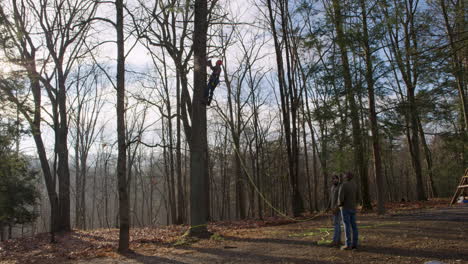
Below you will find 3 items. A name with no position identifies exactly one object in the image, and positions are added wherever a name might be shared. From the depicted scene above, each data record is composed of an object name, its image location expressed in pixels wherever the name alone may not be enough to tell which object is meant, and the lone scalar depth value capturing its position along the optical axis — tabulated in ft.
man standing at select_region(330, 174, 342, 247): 23.49
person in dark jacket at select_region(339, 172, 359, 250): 22.03
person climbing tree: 33.19
